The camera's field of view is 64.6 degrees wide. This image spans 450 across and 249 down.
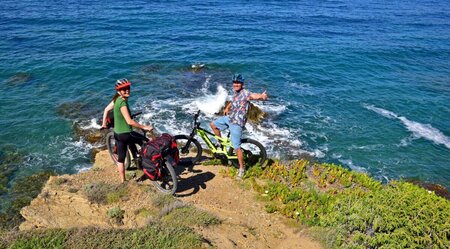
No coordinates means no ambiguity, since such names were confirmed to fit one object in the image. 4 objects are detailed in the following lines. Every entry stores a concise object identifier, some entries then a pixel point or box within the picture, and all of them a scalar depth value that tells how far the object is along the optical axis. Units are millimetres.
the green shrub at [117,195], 9156
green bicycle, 10766
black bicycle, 9023
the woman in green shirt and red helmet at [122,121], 8219
